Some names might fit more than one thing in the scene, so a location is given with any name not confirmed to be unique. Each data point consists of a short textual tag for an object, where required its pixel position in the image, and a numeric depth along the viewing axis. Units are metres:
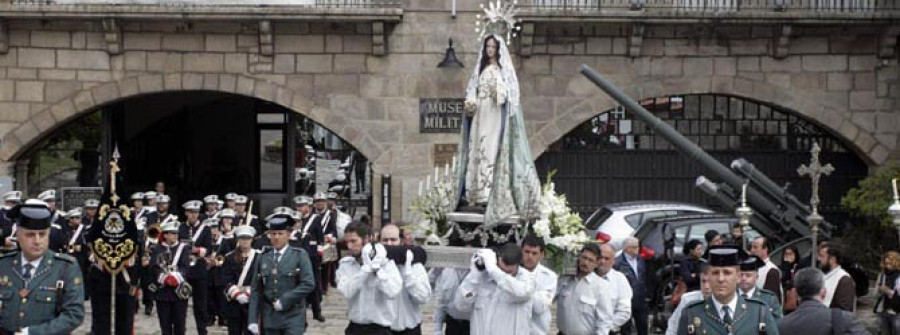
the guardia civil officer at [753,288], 10.01
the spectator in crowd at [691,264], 16.24
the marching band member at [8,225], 20.28
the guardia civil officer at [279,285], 13.30
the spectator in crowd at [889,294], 15.95
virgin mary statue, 14.21
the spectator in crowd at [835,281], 12.43
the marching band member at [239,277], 15.61
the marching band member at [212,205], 22.02
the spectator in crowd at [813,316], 9.98
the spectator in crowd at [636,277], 15.93
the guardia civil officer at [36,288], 10.39
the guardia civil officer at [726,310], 9.34
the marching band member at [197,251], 18.22
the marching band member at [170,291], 17.16
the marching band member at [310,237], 19.95
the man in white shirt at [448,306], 13.41
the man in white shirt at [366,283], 12.68
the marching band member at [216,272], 18.98
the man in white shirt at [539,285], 12.26
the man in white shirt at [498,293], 12.02
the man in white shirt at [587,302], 12.91
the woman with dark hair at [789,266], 17.70
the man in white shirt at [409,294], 12.95
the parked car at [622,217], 20.70
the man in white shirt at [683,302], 9.60
